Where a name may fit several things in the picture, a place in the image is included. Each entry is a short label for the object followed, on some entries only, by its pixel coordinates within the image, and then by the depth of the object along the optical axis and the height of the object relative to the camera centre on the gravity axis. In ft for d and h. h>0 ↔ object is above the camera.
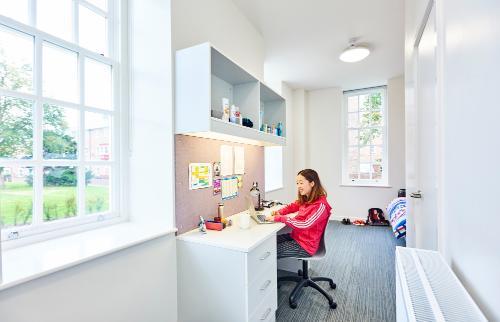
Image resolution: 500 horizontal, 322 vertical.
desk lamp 8.20 -1.16
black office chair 6.73 -3.82
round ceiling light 10.58 +4.78
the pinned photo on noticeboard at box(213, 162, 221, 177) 6.83 -0.25
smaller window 16.24 +1.49
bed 10.15 -2.72
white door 4.53 +0.27
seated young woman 6.41 -1.67
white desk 4.74 -2.48
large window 4.08 +0.94
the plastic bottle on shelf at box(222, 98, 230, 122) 5.84 +1.27
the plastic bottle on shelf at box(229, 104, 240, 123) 6.08 +1.19
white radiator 2.16 -1.44
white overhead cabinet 5.08 +1.63
